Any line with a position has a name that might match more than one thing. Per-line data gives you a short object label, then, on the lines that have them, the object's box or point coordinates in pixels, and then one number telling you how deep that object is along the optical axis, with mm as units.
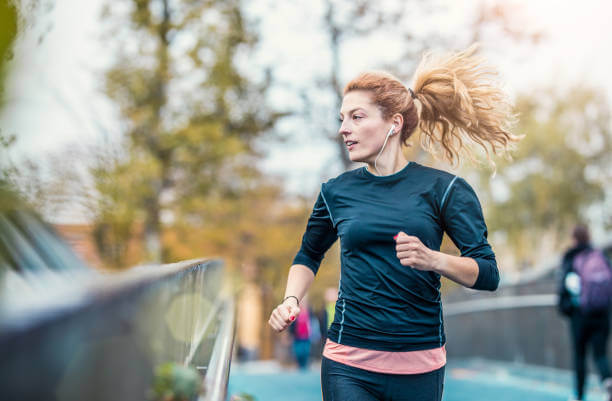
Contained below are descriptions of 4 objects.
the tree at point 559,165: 33750
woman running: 2900
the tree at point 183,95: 19406
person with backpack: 7973
